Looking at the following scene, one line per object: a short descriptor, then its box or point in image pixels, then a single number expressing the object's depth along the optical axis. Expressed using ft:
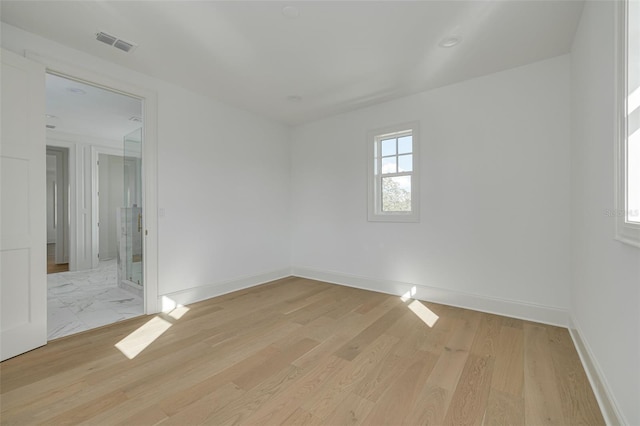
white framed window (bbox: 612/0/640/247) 4.08
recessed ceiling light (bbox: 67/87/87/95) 11.73
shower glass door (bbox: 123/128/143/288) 13.19
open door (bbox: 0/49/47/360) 7.08
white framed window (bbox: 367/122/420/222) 12.01
